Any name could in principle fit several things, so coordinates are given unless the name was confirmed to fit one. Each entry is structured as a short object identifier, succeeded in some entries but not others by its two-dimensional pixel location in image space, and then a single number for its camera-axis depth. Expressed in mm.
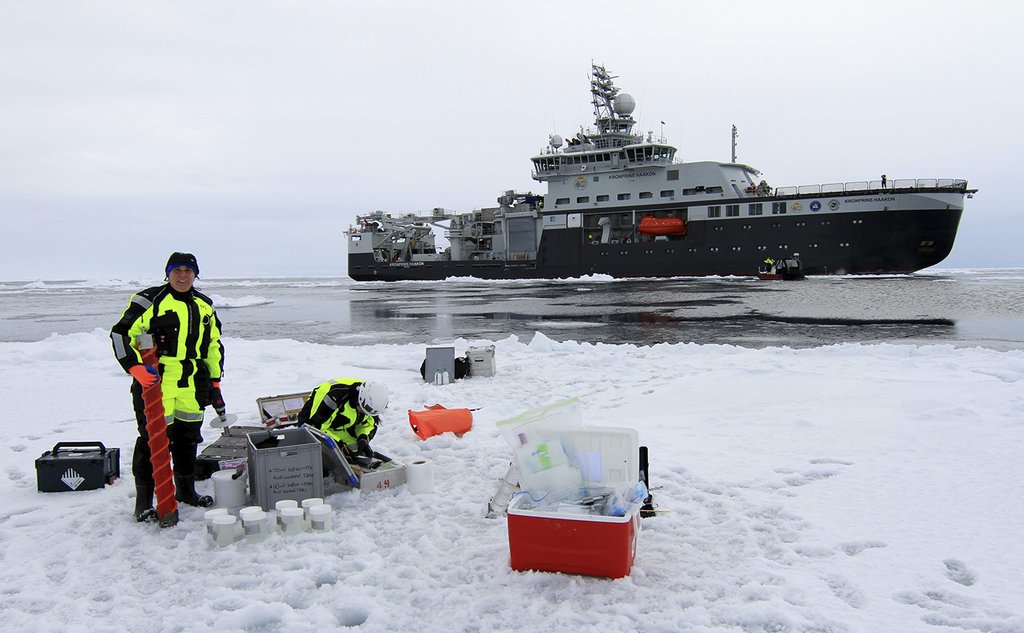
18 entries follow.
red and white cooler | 2859
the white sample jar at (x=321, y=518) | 3461
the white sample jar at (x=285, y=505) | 3488
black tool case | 4203
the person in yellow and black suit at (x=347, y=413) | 4367
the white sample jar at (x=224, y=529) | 3320
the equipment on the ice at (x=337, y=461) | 4023
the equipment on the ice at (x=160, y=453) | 3559
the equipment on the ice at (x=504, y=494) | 3729
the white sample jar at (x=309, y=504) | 3535
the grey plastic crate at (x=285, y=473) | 3750
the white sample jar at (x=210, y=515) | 3375
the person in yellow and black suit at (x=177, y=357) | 3604
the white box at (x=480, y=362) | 8203
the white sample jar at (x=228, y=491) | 3811
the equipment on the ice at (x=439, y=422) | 5426
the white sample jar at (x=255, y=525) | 3354
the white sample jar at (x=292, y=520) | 3422
